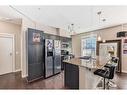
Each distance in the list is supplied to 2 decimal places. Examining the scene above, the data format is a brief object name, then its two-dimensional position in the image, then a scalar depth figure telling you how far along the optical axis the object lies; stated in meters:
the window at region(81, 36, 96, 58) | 2.43
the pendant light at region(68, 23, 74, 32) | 2.64
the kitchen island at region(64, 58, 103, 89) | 1.71
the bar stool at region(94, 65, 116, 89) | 1.77
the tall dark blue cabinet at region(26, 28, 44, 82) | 2.54
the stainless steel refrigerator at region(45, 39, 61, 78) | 2.90
